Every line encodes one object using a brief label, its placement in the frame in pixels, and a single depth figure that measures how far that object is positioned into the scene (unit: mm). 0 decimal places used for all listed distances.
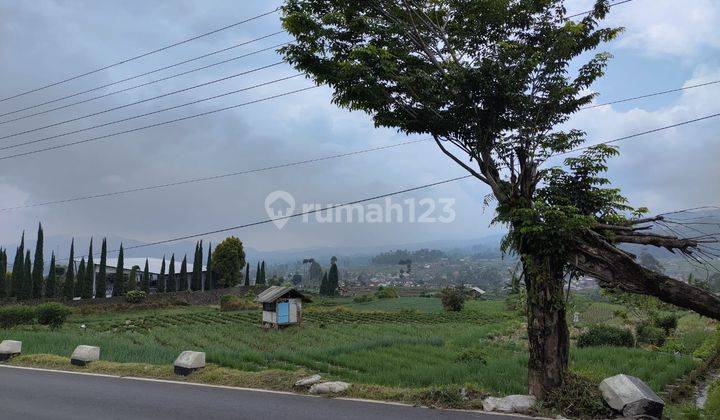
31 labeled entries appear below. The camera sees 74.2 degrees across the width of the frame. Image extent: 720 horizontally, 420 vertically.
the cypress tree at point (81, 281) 57884
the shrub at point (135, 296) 54938
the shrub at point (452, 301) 54438
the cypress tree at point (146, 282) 62094
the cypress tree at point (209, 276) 73325
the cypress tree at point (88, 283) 57531
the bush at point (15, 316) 29716
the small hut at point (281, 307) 35562
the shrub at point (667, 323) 28192
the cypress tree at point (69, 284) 55969
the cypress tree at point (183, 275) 77569
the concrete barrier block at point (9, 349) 14773
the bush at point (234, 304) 54125
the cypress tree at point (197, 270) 71375
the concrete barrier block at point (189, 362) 11531
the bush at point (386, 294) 76738
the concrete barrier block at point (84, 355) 13219
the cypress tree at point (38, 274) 56612
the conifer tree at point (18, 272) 56688
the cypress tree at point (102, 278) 59156
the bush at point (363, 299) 71125
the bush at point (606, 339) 22656
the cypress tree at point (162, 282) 66744
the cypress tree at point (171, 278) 68262
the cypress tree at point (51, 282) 57938
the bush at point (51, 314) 31312
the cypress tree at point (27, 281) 54688
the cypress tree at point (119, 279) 60719
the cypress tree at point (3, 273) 55469
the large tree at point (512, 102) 9164
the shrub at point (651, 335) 25734
